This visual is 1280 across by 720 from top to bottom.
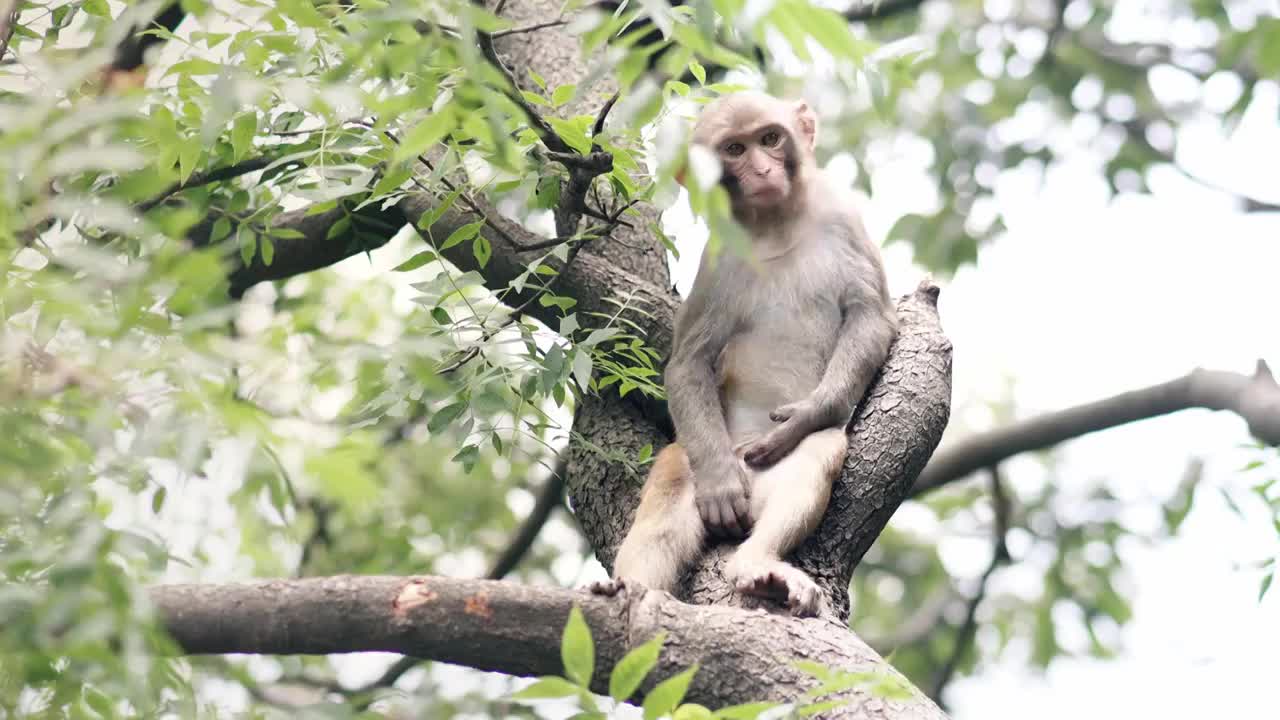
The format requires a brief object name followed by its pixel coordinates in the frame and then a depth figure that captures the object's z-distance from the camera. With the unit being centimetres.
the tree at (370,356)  441
